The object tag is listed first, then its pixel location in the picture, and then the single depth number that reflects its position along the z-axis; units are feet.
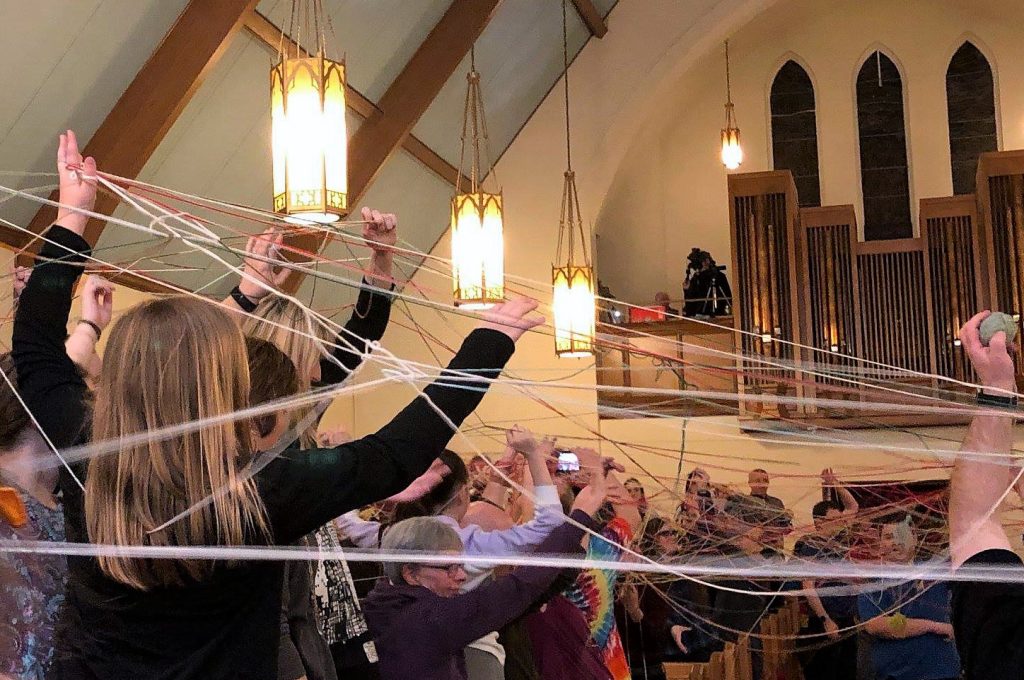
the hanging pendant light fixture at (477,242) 18.72
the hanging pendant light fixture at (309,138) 14.55
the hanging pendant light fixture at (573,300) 21.30
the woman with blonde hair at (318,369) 6.25
